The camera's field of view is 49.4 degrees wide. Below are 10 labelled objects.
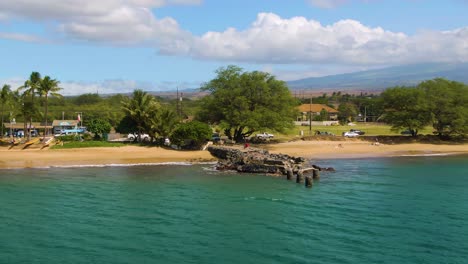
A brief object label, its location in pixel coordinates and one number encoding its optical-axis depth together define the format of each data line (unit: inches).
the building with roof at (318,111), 5804.1
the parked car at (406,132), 3455.2
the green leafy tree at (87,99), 6616.6
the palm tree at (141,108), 2635.3
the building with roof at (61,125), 3718.0
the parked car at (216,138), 2861.7
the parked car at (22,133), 3491.4
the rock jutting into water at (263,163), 1914.4
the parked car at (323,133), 3384.6
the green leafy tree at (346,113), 5708.7
